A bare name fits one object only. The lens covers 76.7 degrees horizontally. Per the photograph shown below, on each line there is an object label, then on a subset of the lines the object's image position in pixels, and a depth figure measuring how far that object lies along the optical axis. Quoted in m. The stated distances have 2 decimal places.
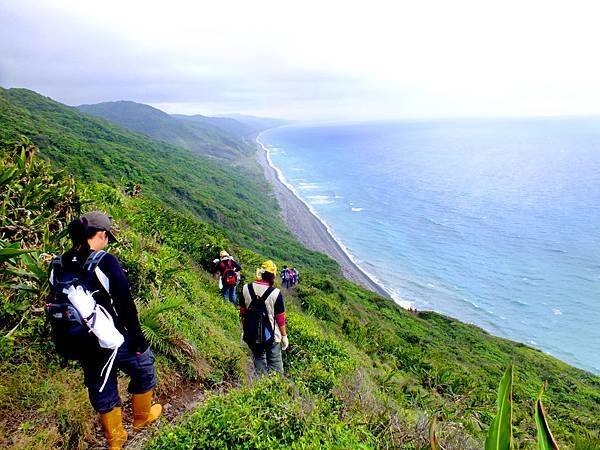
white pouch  2.45
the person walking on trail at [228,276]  8.65
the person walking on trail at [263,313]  4.44
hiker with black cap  2.57
